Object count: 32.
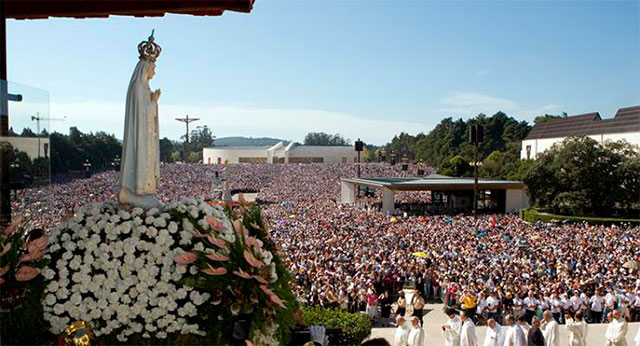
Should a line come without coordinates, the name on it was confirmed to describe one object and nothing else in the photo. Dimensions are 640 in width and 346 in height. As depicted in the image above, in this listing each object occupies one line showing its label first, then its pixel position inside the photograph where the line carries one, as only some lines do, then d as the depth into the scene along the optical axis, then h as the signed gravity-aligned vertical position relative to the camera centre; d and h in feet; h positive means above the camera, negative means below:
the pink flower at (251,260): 14.10 -2.79
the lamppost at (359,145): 203.72 +4.45
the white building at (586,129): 186.50 +12.31
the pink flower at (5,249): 13.82 -2.54
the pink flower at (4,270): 13.50 -3.01
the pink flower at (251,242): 15.03 -2.47
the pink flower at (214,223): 14.99 -1.95
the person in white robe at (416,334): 30.40 -10.14
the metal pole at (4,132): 15.85 +0.58
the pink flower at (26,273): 13.74 -3.17
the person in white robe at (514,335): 30.58 -10.21
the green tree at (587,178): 127.03 -4.49
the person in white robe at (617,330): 32.18 -10.39
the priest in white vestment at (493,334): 31.22 -10.39
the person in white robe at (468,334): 31.24 -10.37
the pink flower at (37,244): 14.34 -2.51
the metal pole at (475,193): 113.91 -7.63
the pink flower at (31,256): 14.07 -2.77
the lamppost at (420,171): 244.46 -6.38
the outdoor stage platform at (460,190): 130.82 -8.23
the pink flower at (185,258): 14.30 -2.80
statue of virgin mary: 16.05 +0.49
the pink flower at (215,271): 13.98 -3.06
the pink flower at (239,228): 15.30 -2.13
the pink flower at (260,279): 14.16 -3.31
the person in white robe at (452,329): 32.09 -10.42
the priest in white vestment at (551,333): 32.50 -10.68
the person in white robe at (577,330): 33.32 -10.75
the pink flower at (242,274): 13.93 -3.13
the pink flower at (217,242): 14.49 -2.38
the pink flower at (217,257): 14.12 -2.74
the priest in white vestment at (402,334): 31.22 -10.42
